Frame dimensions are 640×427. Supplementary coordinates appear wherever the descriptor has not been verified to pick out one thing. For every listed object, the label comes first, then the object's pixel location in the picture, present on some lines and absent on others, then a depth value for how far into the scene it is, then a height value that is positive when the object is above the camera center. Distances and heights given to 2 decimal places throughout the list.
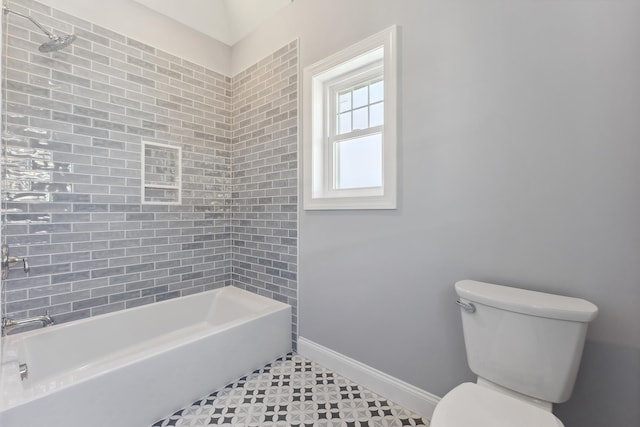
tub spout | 1.56 -0.62
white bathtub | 1.28 -0.88
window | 1.69 +0.60
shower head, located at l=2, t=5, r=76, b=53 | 1.66 +1.05
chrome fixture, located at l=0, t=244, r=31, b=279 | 1.53 -0.27
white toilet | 0.99 -0.57
